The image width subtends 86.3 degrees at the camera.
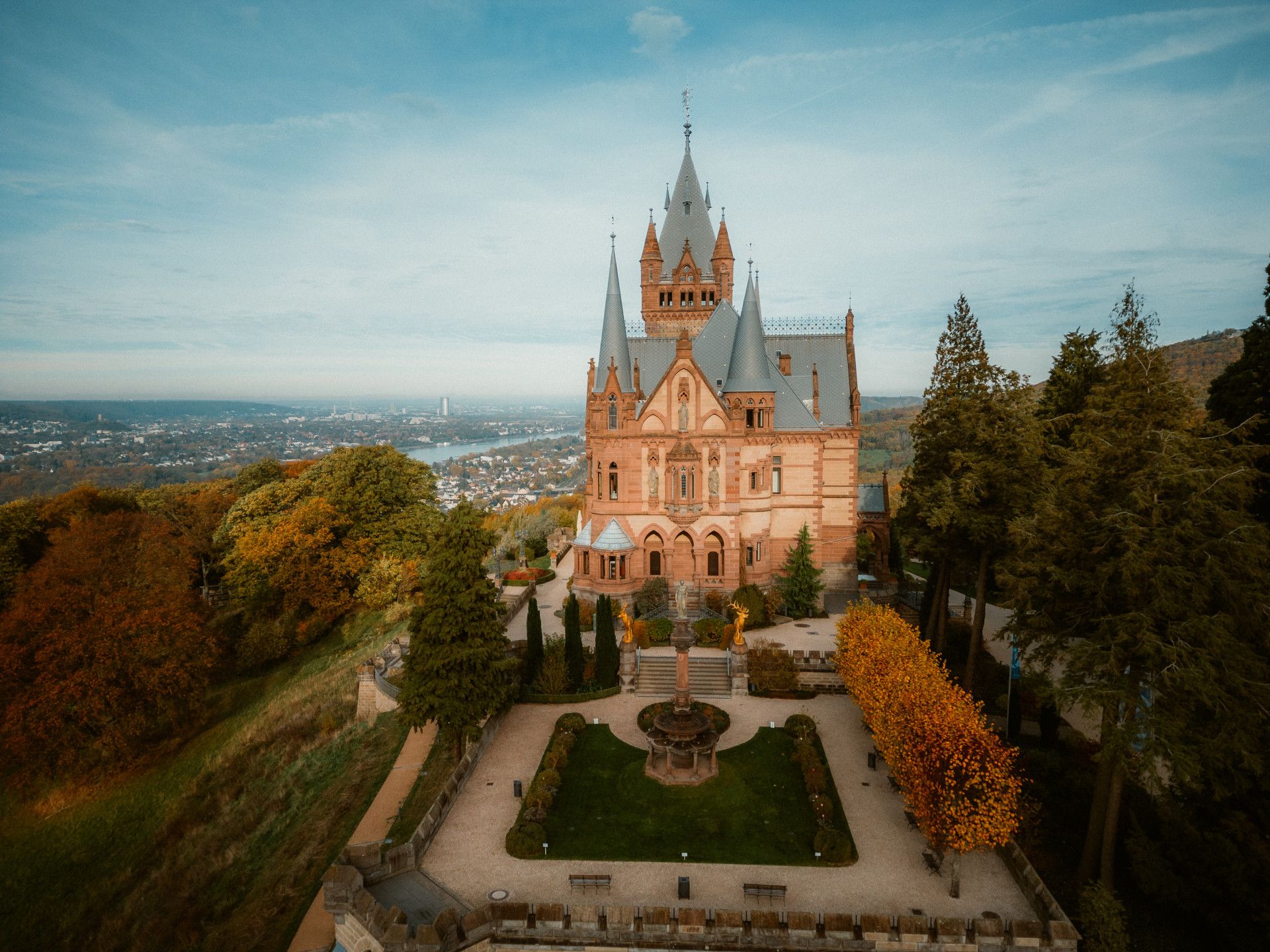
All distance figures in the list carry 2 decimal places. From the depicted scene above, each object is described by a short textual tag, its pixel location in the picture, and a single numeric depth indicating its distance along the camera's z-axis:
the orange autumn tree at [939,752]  18.61
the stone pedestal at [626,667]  33.34
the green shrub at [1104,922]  17.27
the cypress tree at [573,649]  32.97
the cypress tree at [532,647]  33.06
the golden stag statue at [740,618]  33.44
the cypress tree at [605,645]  33.16
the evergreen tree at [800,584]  40.94
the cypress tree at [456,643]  26.11
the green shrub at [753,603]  39.16
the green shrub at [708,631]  36.69
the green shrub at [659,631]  37.50
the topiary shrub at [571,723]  29.06
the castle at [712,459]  41.38
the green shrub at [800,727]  28.19
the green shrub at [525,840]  21.36
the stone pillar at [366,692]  34.97
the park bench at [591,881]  19.25
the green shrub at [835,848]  20.78
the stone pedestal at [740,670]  32.72
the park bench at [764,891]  18.77
